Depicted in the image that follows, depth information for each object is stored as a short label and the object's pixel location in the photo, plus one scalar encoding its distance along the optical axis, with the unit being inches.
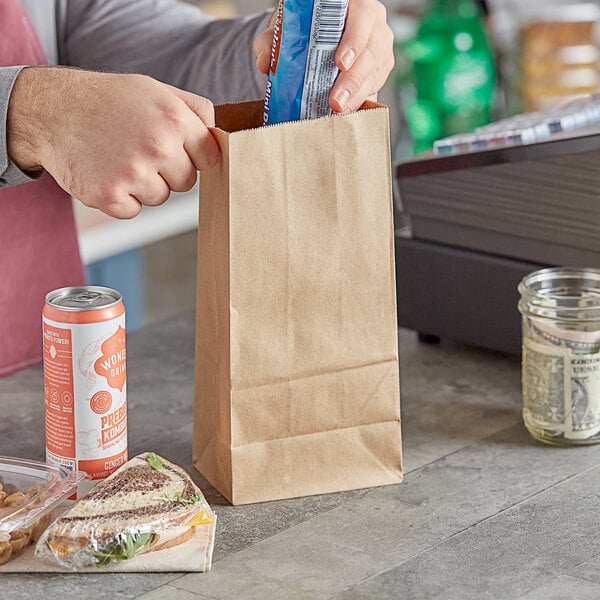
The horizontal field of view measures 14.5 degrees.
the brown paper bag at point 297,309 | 59.9
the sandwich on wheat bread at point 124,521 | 57.9
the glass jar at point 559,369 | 63.8
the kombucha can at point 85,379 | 59.5
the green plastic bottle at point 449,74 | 105.3
